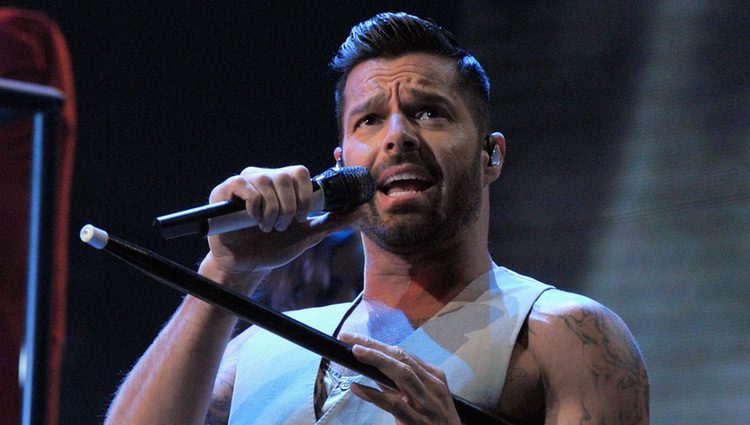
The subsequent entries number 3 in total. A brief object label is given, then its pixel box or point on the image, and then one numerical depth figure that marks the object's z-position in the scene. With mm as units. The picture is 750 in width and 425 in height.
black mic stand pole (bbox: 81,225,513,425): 7982
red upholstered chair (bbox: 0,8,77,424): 8549
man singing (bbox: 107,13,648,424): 8159
